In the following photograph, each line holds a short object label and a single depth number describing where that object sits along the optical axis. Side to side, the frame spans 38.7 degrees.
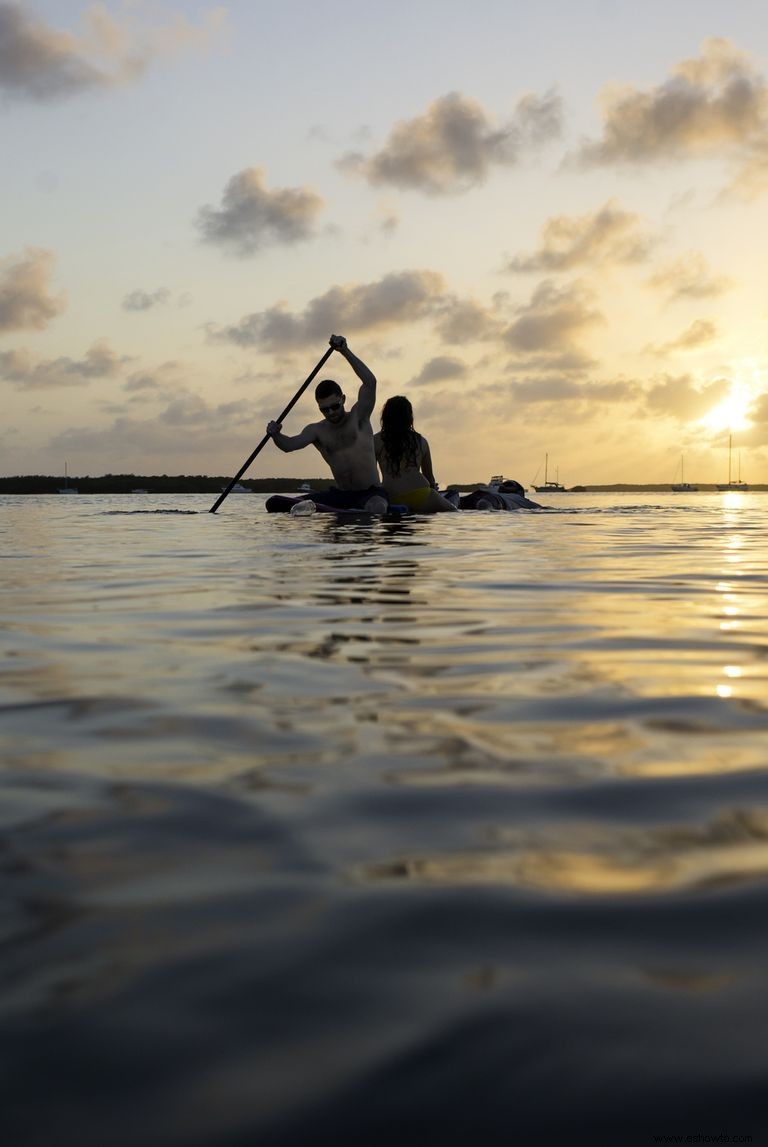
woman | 14.72
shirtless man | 13.27
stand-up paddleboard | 15.13
